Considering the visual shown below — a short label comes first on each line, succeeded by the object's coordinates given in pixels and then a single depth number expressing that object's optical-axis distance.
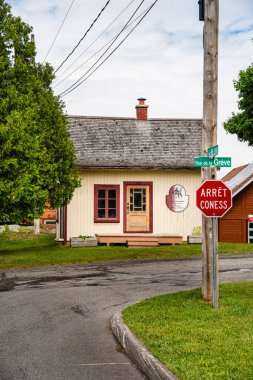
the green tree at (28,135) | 20.92
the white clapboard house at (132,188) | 27.45
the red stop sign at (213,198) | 10.77
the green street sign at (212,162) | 11.01
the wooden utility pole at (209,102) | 11.50
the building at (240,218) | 30.20
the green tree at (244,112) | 39.16
